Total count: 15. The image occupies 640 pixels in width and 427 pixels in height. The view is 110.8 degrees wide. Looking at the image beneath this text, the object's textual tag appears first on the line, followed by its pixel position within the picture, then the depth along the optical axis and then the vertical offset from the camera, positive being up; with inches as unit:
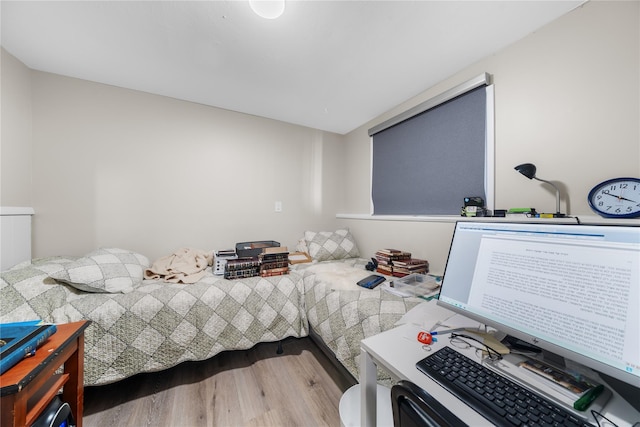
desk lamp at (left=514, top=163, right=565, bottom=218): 49.1 +9.8
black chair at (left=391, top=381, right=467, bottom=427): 15.4 -15.0
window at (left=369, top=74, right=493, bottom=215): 63.6 +20.8
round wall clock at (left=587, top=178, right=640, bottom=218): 39.7 +3.4
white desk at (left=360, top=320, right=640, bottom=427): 21.0 -19.1
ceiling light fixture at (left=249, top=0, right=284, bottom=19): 45.3 +43.0
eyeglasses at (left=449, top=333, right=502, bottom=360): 29.1 -18.7
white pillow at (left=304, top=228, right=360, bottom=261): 98.3 -15.0
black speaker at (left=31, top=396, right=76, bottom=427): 30.4 -29.6
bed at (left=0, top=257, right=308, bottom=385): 49.2 -27.9
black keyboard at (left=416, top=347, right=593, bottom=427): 19.8 -18.4
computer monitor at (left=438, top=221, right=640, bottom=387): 21.4 -8.8
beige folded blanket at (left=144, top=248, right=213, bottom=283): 69.8 -19.0
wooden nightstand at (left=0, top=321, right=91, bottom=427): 24.9 -22.6
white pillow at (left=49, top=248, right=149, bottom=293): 54.2 -16.5
